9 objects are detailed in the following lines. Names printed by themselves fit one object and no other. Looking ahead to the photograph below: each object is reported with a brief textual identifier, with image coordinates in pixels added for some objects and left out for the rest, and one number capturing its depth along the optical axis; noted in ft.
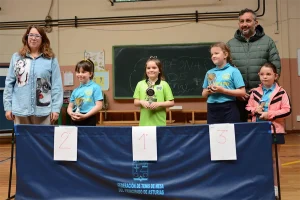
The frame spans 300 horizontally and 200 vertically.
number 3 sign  6.75
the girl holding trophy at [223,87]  8.21
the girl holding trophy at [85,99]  8.91
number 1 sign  7.00
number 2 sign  7.29
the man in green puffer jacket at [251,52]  8.83
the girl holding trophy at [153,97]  8.99
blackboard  21.39
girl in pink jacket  7.72
